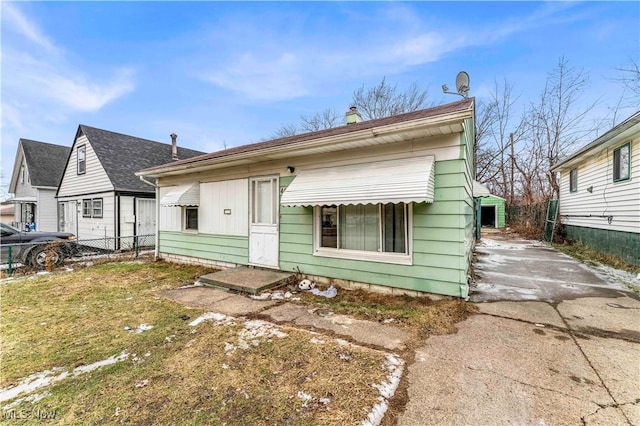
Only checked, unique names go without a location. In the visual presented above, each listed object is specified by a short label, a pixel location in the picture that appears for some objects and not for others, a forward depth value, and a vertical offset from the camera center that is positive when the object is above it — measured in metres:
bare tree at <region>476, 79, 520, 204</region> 19.94 +5.95
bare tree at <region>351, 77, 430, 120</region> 20.02 +8.76
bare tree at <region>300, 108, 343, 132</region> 22.64 +8.04
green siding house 4.38 +0.15
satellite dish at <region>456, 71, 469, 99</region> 7.19 +3.51
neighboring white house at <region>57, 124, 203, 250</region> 12.31 +1.18
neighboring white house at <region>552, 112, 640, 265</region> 6.88 +0.62
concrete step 5.47 -1.47
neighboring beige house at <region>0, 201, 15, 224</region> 25.80 +0.06
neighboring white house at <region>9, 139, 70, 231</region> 16.69 +2.09
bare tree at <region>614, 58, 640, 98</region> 9.63 +5.00
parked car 7.77 -1.01
